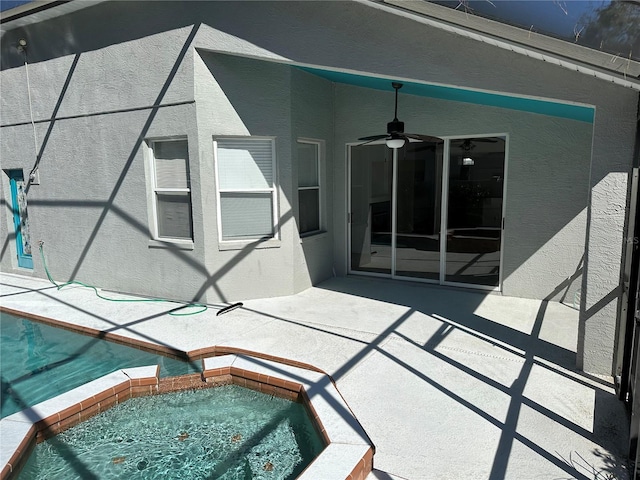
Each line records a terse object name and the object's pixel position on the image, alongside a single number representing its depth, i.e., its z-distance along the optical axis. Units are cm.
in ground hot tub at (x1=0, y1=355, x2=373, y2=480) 307
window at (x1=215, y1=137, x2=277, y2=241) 666
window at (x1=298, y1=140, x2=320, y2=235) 744
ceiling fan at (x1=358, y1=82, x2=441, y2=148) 608
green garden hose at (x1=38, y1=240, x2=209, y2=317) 647
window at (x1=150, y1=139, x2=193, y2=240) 676
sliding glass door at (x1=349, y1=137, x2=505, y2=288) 701
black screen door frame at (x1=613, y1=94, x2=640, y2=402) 363
